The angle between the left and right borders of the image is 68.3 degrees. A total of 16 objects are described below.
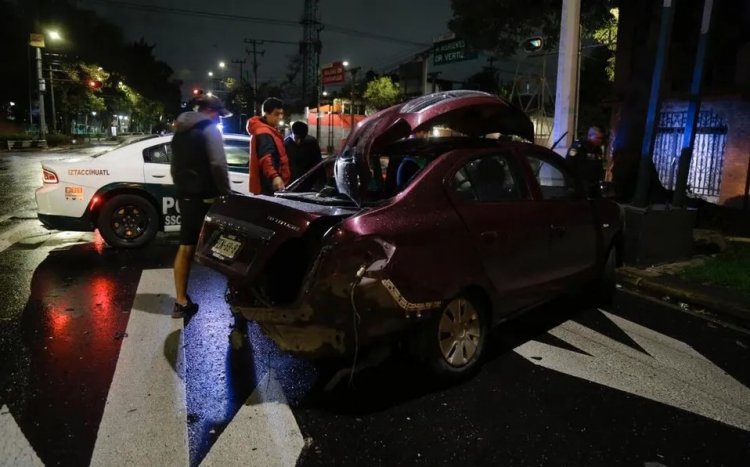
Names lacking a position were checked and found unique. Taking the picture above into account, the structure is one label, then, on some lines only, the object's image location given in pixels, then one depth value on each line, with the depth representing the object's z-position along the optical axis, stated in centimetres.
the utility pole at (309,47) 5397
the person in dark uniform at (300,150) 728
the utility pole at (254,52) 7049
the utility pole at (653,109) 693
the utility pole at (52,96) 4235
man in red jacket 579
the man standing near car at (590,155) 726
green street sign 2102
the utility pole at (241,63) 7988
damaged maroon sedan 312
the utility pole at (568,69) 831
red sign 4534
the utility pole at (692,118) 713
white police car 705
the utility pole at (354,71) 4148
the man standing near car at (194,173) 462
